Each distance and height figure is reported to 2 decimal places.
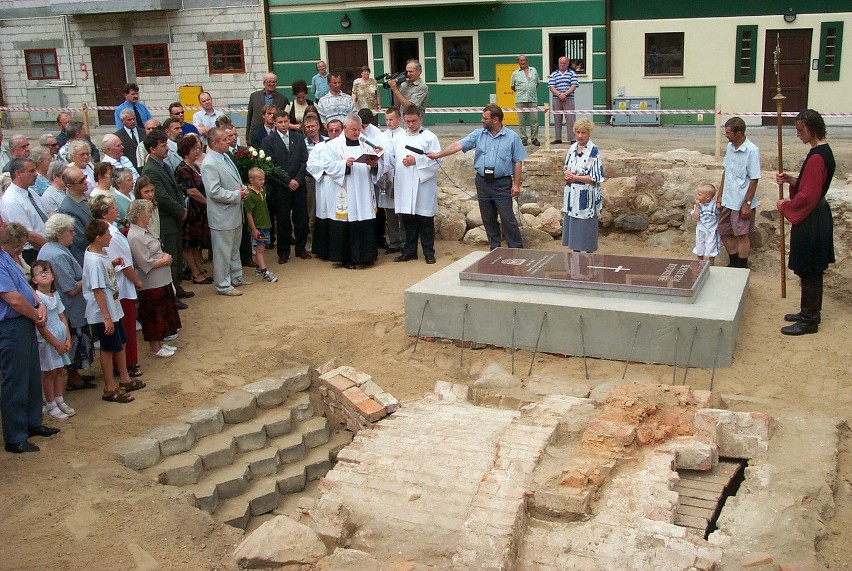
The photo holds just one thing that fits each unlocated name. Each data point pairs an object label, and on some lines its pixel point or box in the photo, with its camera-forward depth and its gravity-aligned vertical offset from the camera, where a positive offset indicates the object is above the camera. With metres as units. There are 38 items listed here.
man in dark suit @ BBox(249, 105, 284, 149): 11.09 -0.23
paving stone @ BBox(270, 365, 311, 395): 7.89 -2.46
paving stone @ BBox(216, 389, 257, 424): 7.29 -2.50
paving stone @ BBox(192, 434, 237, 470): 6.81 -2.68
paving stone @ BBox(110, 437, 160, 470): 6.44 -2.53
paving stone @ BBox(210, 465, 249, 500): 6.63 -2.85
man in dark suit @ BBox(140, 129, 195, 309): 9.16 -0.86
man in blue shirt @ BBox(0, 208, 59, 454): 6.19 -1.69
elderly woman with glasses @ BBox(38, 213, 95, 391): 6.93 -1.33
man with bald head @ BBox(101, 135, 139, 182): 9.06 -0.37
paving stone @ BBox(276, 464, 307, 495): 6.98 -3.00
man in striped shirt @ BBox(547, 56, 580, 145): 15.40 +0.26
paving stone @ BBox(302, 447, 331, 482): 7.23 -3.00
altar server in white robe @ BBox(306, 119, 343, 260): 10.83 -0.93
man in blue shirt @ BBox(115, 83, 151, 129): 11.50 +0.15
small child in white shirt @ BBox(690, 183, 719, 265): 9.44 -1.40
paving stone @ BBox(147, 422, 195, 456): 6.70 -2.52
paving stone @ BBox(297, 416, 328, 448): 7.48 -2.80
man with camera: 12.34 +0.21
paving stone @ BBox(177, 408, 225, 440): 7.01 -2.52
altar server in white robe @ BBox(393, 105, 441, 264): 10.67 -0.88
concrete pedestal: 7.59 -2.01
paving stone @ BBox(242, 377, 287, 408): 7.60 -2.48
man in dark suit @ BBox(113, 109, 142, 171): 10.69 -0.23
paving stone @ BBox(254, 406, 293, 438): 7.36 -2.66
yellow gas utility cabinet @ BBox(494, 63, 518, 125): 20.23 +0.46
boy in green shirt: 10.34 -1.28
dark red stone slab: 8.04 -1.69
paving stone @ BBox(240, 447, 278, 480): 6.94 -2.83
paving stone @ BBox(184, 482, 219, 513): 6.36 -2.84
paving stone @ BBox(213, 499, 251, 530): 6.42 -3.01
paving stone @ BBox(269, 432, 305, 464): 7.23 -2.83
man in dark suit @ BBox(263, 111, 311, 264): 10.95 -0.82
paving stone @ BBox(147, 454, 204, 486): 6.47 -2.69
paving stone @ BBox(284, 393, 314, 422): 7.67 -2.65
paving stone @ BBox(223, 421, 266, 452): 7.12 -2.68
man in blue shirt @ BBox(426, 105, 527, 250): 10.13 -0.73
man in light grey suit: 9.50 -1.04
